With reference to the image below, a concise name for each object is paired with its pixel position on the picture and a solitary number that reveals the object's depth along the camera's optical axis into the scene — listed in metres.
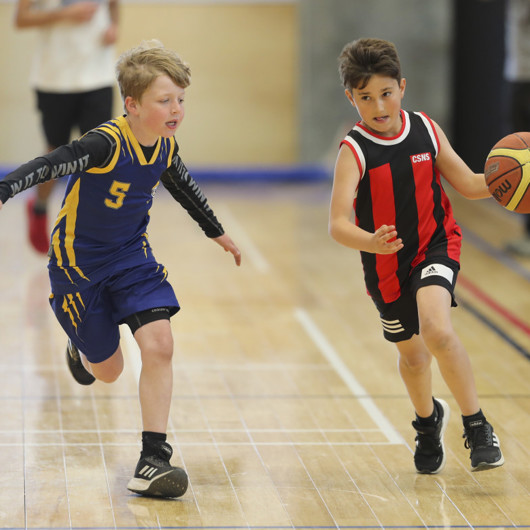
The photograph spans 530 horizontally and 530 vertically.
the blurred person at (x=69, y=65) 13.24
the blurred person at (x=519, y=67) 15.18
